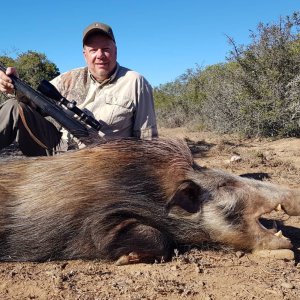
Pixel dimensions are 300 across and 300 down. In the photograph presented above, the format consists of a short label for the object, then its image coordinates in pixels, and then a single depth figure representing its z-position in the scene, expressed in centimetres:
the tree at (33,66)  1350
